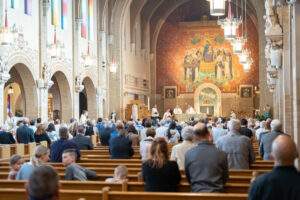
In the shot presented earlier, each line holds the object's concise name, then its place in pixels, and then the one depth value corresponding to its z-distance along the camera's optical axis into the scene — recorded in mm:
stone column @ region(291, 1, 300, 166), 10156
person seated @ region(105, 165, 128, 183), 7082
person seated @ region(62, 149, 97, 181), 7398
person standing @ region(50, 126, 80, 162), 9742
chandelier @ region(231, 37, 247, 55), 24269
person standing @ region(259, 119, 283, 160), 9516
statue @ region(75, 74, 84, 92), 28656
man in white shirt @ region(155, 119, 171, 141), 15531
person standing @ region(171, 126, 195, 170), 7957
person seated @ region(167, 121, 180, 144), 15094
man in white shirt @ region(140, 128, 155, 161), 8880
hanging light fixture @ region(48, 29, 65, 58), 24516
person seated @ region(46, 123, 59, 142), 18609
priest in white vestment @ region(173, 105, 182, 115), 38688
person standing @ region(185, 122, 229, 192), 6109
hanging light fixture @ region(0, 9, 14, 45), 19028
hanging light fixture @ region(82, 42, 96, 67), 28969
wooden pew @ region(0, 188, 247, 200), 5617
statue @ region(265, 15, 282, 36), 13664
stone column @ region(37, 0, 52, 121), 24344
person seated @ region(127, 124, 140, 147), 14036
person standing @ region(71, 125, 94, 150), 12734
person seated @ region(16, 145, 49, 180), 7137
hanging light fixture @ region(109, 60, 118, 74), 33966
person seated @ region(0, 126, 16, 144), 16734
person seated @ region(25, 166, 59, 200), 3545
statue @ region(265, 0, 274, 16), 13929
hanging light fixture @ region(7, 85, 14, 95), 33188
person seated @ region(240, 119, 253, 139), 12548
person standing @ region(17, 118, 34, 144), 17062
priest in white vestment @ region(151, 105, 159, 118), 34350
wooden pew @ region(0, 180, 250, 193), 6895
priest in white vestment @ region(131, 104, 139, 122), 35788
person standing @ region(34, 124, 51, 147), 16406
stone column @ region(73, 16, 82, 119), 28656
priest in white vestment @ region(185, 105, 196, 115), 37419
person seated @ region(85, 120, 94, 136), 19641
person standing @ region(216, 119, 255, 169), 8336
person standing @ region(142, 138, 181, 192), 6156
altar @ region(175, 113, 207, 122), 36250
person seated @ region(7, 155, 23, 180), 7629
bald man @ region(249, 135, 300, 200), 3975
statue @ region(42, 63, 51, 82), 24609
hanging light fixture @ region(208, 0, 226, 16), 13492
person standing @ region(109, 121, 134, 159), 10656
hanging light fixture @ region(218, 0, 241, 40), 19500
